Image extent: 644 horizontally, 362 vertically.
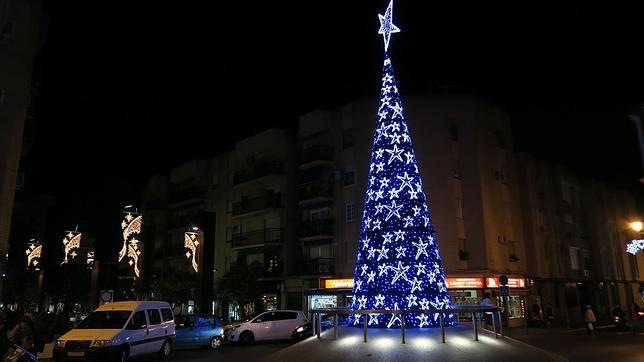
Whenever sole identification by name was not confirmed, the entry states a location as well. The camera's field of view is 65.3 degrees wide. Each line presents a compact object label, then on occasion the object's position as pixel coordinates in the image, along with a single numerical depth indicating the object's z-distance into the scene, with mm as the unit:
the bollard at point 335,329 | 12805
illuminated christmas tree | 14688
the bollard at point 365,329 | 11961
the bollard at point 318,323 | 13309
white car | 22906
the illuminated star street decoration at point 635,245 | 21814
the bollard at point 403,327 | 11500
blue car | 20328
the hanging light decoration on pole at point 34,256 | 33406
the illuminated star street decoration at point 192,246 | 24941
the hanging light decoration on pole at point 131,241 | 21875
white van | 13703
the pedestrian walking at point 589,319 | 24359
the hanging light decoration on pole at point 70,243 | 28812
